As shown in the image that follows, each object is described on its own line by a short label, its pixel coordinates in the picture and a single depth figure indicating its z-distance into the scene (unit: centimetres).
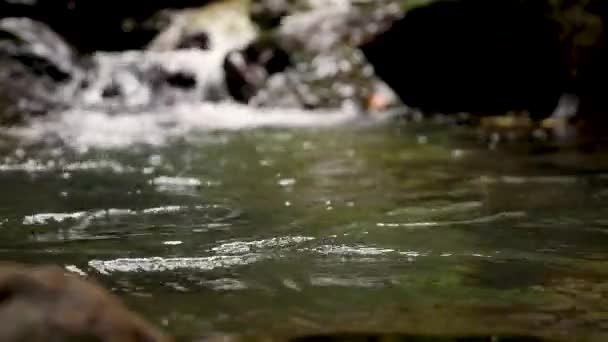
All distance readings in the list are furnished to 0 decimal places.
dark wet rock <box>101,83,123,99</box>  1402
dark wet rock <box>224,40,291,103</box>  1352
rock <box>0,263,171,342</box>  190
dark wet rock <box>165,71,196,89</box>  1436
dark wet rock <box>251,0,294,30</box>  1670
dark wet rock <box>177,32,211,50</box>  1612
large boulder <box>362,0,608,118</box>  930
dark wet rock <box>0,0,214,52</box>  1758
